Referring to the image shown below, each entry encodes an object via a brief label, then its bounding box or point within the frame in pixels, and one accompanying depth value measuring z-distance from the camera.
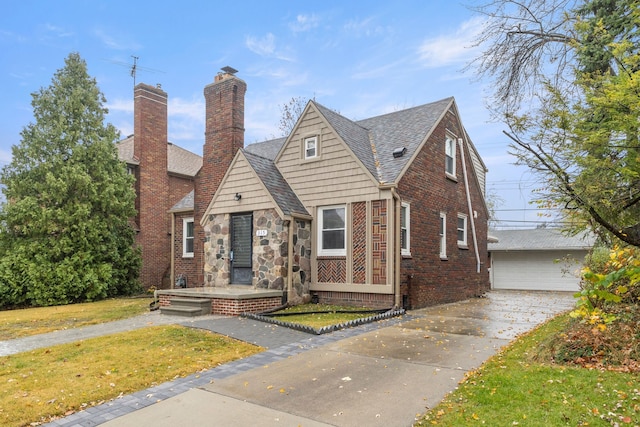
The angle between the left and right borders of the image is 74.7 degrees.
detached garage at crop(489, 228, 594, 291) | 22.50
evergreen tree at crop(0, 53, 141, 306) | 14.62
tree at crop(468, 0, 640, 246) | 4.98
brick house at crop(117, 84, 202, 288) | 19.34
